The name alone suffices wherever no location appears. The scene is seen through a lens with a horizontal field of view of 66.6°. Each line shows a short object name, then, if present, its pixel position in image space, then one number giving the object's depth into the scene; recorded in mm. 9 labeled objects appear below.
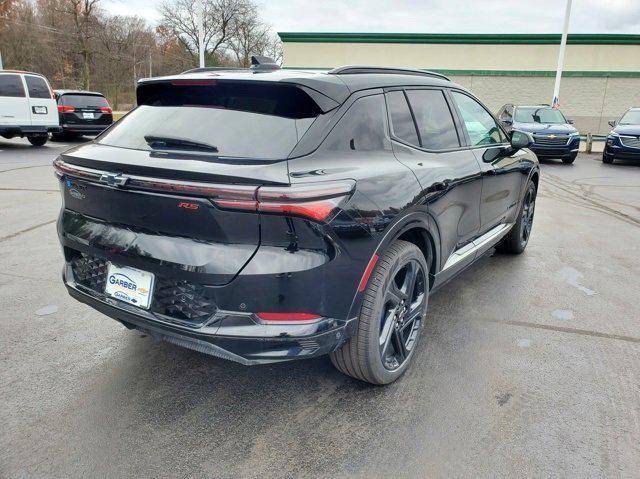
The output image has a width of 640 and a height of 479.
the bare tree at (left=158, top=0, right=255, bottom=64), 43688
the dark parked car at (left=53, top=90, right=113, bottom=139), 15492
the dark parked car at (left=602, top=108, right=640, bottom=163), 13781
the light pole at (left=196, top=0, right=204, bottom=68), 18625
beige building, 24984
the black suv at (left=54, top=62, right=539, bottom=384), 2098
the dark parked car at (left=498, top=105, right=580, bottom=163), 13984
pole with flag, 20031
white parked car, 13008
